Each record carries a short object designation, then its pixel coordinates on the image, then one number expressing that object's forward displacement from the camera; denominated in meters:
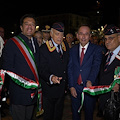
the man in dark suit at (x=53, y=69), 2.46
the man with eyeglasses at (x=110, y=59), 2.17
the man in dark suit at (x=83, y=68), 2.50
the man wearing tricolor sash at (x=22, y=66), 2.13
